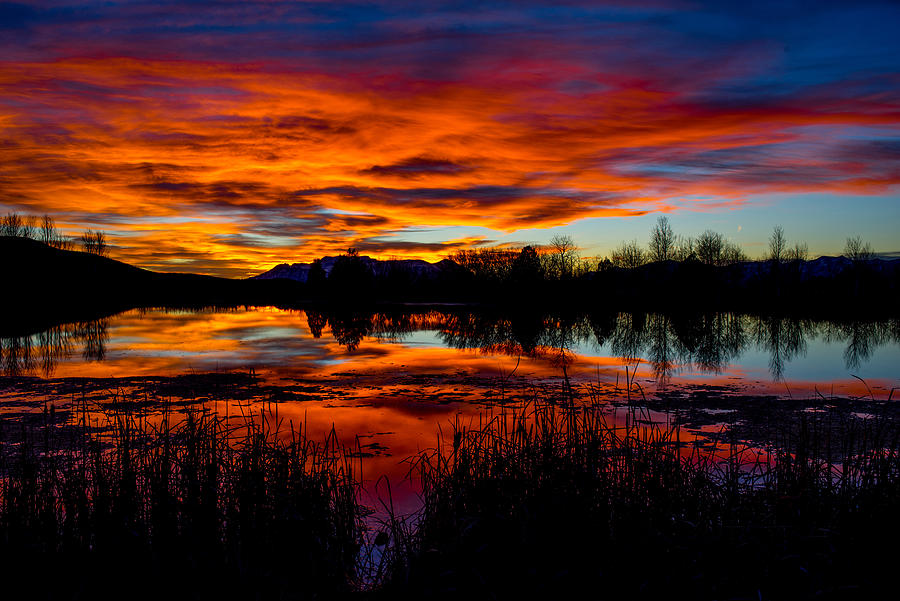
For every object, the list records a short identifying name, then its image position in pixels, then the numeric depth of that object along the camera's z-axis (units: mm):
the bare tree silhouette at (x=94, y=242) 134500
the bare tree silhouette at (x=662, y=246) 96938
